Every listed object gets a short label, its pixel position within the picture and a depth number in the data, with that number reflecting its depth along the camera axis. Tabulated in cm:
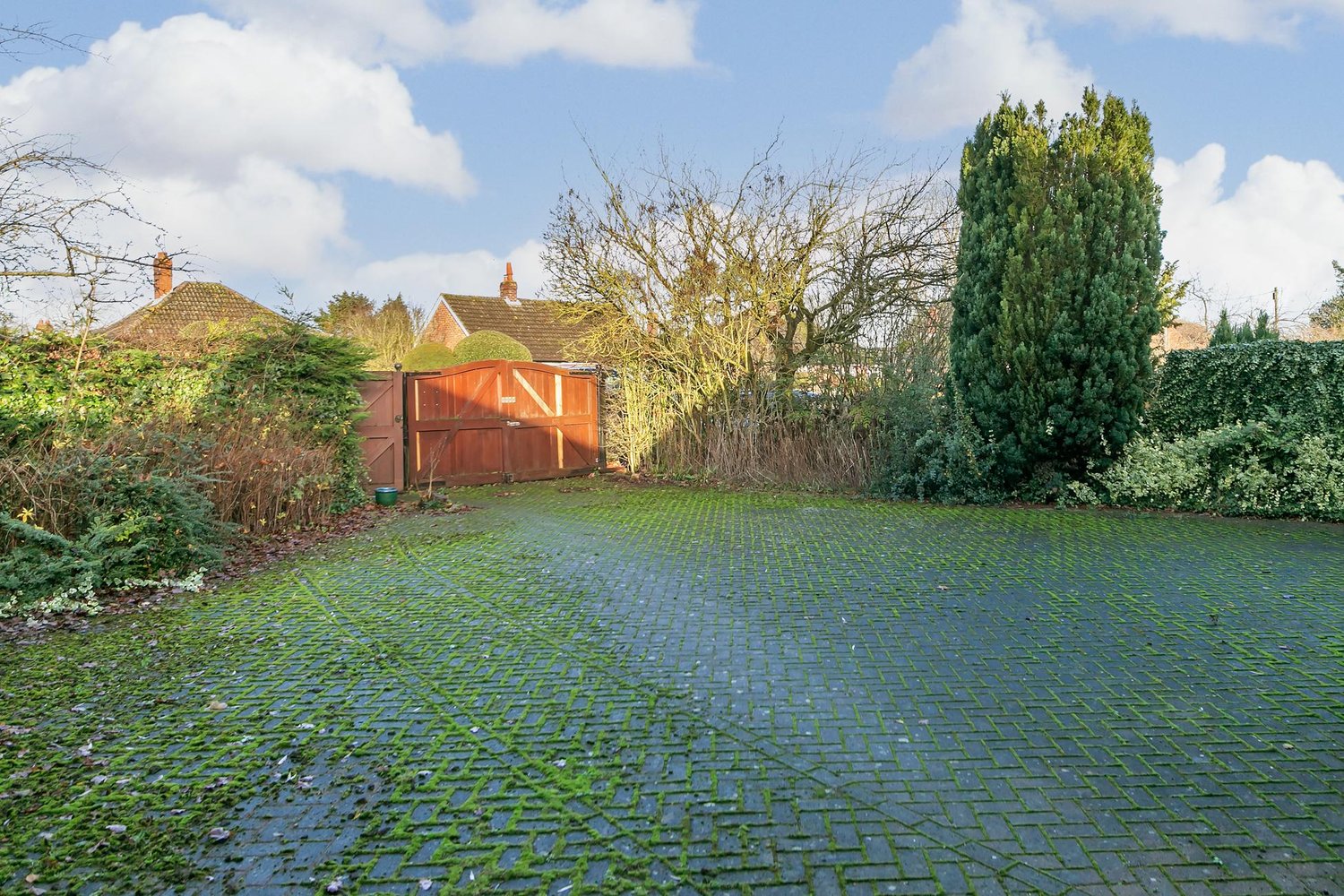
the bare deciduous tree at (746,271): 1229
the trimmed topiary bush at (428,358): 2047
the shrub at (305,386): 901
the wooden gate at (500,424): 1230
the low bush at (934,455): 965
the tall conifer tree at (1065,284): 883
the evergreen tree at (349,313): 3031
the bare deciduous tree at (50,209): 732
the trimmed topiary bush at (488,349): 1861
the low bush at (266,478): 746
